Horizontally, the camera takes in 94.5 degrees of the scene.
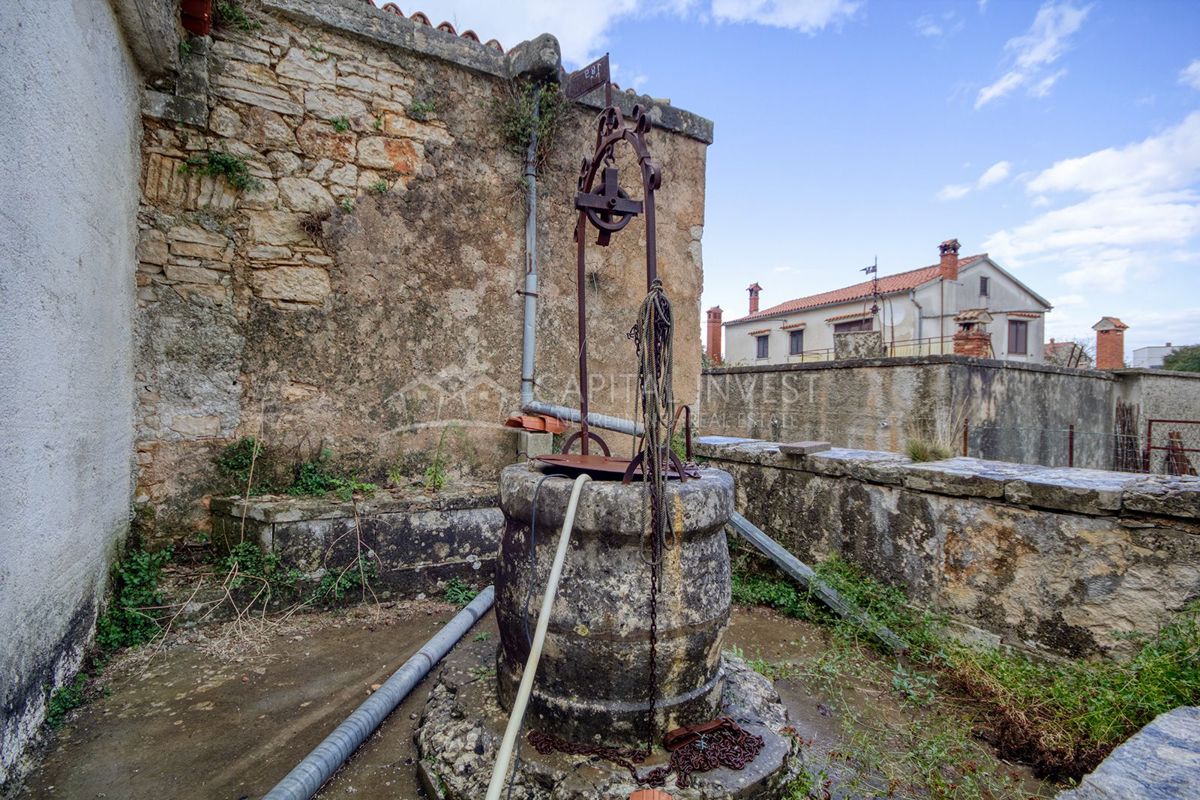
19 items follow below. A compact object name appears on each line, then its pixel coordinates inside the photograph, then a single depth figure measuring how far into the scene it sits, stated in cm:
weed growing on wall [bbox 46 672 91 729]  248
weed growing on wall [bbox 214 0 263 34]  399
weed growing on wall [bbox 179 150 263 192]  395
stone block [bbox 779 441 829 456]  422
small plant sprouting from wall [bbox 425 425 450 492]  458
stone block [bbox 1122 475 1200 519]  254
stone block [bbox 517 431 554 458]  485
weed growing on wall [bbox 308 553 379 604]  381
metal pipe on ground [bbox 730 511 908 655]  333
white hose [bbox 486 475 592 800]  111
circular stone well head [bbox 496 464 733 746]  198
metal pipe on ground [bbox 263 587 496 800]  204
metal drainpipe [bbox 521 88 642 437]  509
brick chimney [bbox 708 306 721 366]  1955
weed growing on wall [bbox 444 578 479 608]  405
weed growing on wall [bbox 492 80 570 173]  502
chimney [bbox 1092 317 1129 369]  1816
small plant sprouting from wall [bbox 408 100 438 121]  470
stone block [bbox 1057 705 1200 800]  137
